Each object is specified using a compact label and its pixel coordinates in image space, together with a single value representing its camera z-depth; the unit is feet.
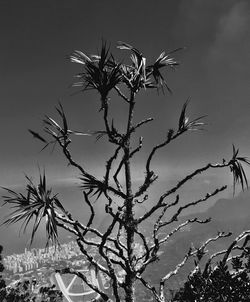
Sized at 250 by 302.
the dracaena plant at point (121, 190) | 25.04
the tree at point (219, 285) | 19.61
